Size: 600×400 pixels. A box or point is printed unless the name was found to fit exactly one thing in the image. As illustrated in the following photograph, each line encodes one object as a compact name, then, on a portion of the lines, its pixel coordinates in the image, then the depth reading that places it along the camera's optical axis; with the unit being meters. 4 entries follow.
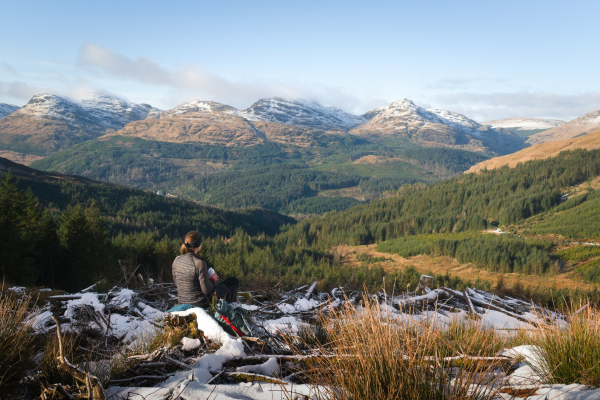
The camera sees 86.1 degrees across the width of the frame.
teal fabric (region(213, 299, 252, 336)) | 5.05
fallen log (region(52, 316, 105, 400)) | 2.51
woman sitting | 5.77
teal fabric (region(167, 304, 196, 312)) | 5.43
